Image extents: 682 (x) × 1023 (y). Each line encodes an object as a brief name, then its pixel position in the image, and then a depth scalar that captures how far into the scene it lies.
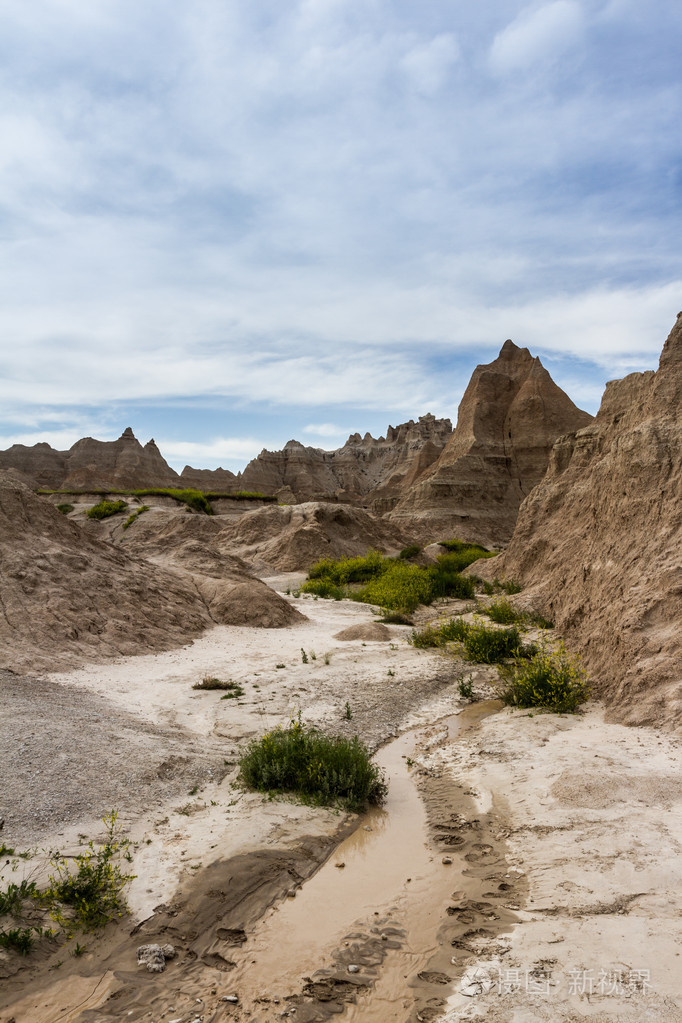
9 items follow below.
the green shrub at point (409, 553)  28.05
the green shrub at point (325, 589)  20.77
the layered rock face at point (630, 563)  7.50
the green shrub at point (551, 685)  7.93
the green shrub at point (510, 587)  17.44
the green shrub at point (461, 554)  26.47
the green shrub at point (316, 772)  5.76
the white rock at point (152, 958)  3.55
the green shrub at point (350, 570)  23.67
